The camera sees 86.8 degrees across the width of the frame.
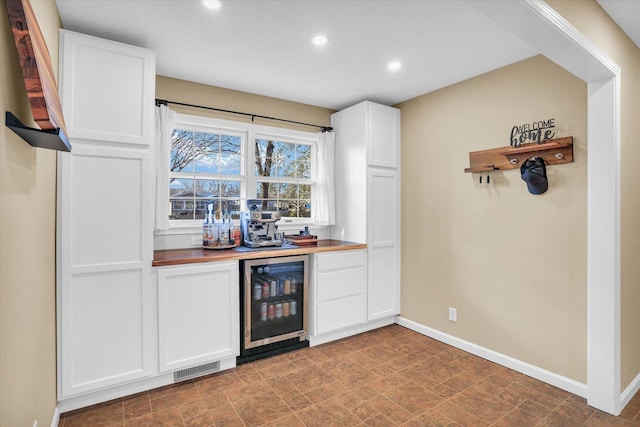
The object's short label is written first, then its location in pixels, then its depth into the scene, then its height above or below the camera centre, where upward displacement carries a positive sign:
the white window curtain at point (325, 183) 3.98 +0.36
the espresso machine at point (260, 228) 3.27 -0.14
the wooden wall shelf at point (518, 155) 2.53 +0.49
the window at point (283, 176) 3.78 +0.44
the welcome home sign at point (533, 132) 2.65 +0.67
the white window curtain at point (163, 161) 2.98 +0.47
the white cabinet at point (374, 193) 3.70 +0.23
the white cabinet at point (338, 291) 3.35 -0.79
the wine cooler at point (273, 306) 2.98 -0.87
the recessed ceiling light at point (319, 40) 2.44 +1.27
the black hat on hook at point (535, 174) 2.63 +0.31
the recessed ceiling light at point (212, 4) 2.02 +1.27
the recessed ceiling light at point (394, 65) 2.86 +1.28
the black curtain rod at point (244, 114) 3.02 +1.04
